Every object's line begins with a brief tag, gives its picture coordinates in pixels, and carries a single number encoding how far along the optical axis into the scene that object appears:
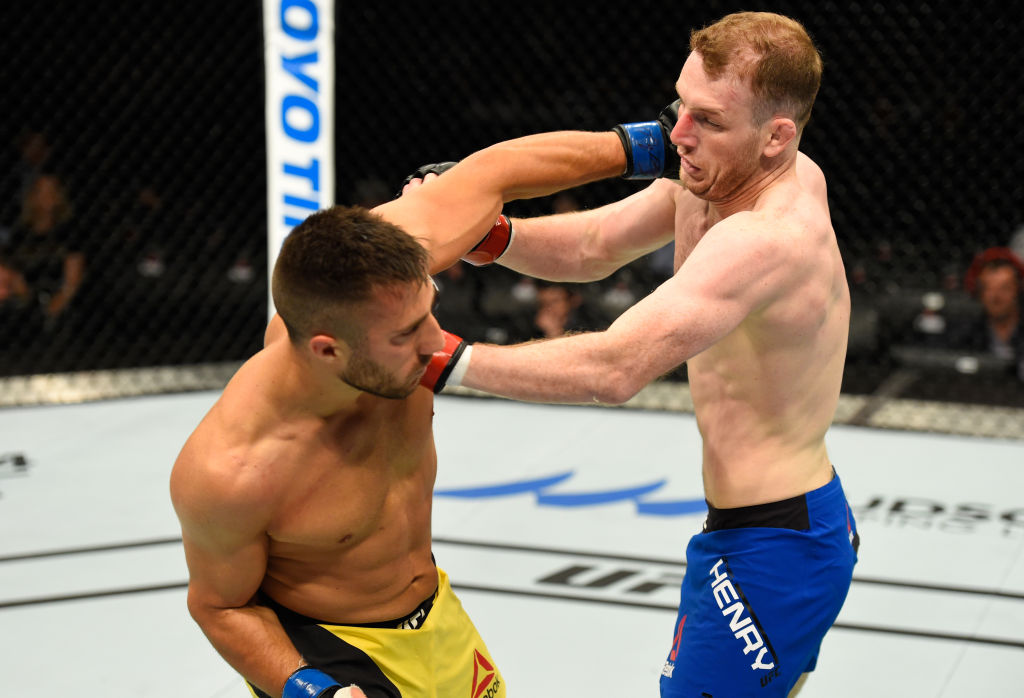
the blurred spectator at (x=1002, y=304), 4.71
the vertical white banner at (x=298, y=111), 3.95
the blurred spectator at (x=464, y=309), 5.30
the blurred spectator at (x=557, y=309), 5.08
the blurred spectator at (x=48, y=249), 5.60
